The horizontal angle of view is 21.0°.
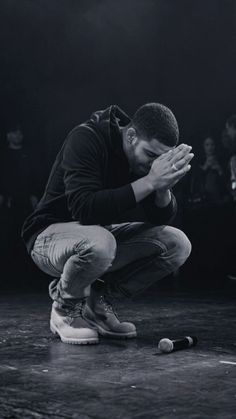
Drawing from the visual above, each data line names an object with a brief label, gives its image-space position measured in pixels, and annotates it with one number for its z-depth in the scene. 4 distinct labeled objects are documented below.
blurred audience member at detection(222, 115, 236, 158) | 5.34
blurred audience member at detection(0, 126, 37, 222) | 5.52
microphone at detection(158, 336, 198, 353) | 2.09
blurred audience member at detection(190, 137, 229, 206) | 5.30
